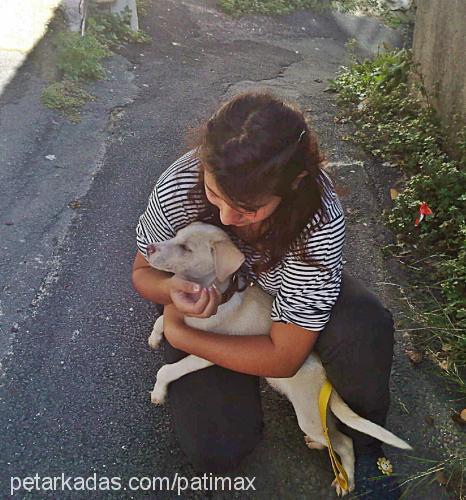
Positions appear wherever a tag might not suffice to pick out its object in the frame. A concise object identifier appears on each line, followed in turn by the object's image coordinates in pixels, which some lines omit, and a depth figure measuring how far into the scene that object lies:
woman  1.76
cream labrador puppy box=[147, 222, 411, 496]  2.07
